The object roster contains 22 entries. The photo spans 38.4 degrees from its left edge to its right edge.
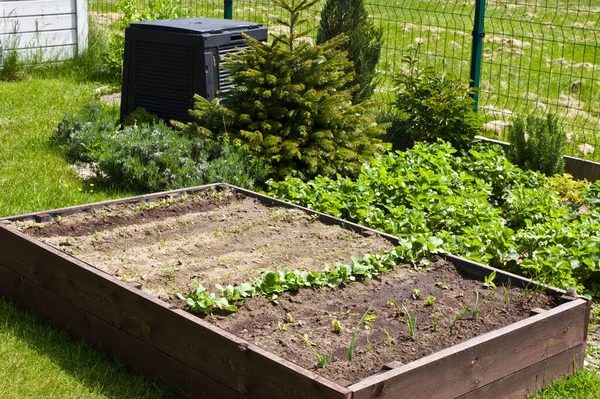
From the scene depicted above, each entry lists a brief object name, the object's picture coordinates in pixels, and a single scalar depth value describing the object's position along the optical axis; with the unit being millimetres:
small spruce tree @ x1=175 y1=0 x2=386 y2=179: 7105
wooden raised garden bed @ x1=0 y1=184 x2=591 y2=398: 3596
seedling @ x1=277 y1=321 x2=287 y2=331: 4051
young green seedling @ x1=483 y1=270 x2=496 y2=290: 4621
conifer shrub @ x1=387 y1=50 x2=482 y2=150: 8195
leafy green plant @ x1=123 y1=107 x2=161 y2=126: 8023
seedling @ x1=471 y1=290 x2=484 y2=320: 4237
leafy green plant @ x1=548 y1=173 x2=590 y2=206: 7488
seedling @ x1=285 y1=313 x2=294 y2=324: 4145
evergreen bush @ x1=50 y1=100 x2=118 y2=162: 7629
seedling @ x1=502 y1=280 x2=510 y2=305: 4430
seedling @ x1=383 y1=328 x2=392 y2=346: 3918
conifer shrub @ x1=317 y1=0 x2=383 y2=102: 8734
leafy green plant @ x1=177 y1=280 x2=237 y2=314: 4113
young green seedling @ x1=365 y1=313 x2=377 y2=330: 4121
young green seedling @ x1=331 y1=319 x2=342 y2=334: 4059
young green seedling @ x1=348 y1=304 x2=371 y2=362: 3715
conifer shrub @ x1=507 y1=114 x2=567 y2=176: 7926
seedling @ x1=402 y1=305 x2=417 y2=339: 3999
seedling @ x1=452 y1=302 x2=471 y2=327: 4168
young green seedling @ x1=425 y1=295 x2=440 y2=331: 4121
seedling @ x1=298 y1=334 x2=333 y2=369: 3654
